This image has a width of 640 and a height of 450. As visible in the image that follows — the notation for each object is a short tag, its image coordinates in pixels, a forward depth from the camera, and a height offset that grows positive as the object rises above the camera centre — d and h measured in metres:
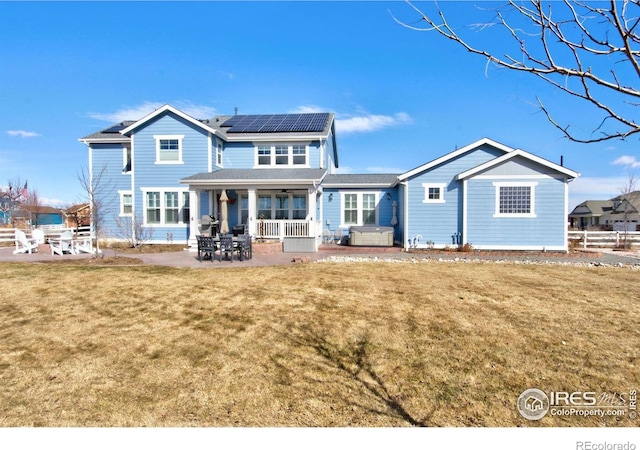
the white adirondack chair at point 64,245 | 13.30 -0.95
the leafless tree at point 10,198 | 37.58 +3.31
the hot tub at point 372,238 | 16.08 -0.84
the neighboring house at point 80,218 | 27.03 +0.50
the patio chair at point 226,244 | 11.63 -0.81
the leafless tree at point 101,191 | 17.80 +1.94
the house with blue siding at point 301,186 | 14.54 +1.87
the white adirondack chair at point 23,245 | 13.84 -0.96
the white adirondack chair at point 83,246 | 13.84 -1.05
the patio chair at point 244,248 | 11.95 -0.99
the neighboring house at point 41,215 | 36.84 +1.41
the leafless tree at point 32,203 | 37.27 +3.16
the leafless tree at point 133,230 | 16.48 -0.40
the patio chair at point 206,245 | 11.59 -0.85
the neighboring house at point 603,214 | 41.06 +1.05
